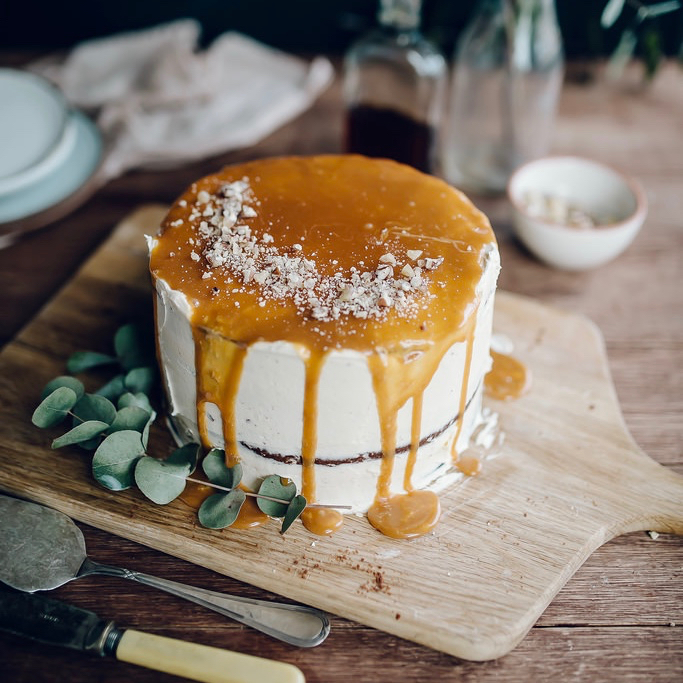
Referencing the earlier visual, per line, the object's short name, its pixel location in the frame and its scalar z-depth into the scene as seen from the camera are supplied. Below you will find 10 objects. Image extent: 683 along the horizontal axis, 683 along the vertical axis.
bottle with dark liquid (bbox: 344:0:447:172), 0.83
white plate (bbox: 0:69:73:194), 0.82
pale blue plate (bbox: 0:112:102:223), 0.81
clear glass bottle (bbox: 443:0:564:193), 0.81
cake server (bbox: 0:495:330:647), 0.59
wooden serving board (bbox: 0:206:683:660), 0.59
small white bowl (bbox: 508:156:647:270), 0.78
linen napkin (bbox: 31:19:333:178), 0.89
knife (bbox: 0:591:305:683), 0.56
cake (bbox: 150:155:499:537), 0.58
